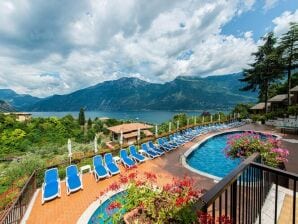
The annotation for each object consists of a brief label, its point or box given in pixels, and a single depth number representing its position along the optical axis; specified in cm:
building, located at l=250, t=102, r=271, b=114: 3179
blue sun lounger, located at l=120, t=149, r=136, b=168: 990
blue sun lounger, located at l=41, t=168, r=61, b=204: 677
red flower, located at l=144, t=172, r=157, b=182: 402
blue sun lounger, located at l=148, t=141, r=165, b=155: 1215
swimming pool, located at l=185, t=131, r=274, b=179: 1049
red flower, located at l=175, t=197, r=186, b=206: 251
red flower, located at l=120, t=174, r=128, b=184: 387
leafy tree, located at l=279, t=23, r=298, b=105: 2127
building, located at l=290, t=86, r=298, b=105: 2341
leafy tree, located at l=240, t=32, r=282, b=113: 2494
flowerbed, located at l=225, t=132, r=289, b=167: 561
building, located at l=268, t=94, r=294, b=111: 2689
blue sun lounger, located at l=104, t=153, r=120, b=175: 894
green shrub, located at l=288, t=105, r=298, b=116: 1912
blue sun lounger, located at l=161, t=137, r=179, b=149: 1370
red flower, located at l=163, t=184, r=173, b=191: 319
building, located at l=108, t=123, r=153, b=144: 2582
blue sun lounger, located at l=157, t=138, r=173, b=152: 1308
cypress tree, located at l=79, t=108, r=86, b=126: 5753
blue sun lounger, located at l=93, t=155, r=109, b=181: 838
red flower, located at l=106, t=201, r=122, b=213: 316
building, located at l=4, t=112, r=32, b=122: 6170
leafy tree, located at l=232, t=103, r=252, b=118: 3141
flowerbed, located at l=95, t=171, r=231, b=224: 257
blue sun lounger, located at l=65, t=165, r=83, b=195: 732
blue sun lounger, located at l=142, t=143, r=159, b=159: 1155
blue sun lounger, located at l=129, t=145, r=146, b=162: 1073
